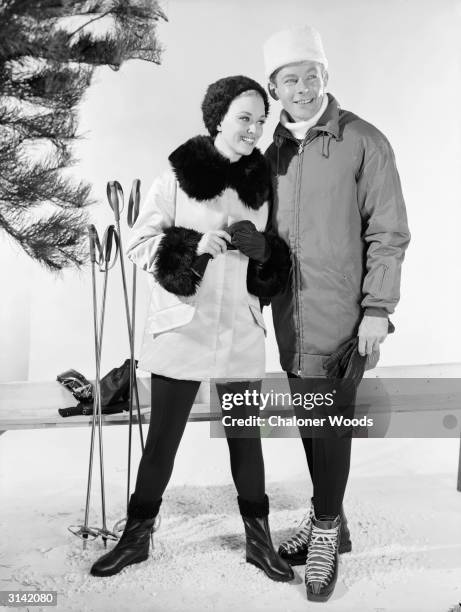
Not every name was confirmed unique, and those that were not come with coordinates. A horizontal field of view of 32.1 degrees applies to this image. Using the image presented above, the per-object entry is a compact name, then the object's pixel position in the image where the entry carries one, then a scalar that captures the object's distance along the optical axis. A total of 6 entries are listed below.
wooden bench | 2.76
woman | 2.29
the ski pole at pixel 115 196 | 2.49
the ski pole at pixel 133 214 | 2.53
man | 2.28
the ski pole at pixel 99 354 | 2.55
